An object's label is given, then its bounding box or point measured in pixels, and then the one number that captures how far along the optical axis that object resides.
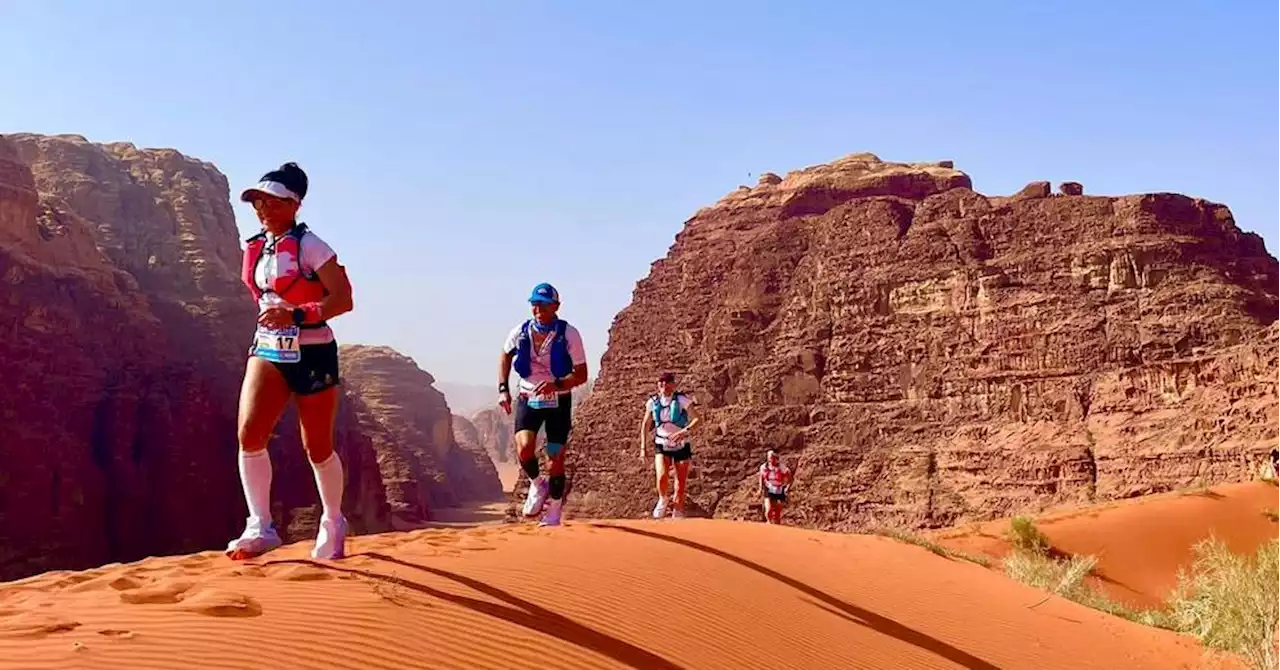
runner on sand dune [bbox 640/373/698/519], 11.74
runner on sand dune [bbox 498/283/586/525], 8.12
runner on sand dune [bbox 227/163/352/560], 5.20
